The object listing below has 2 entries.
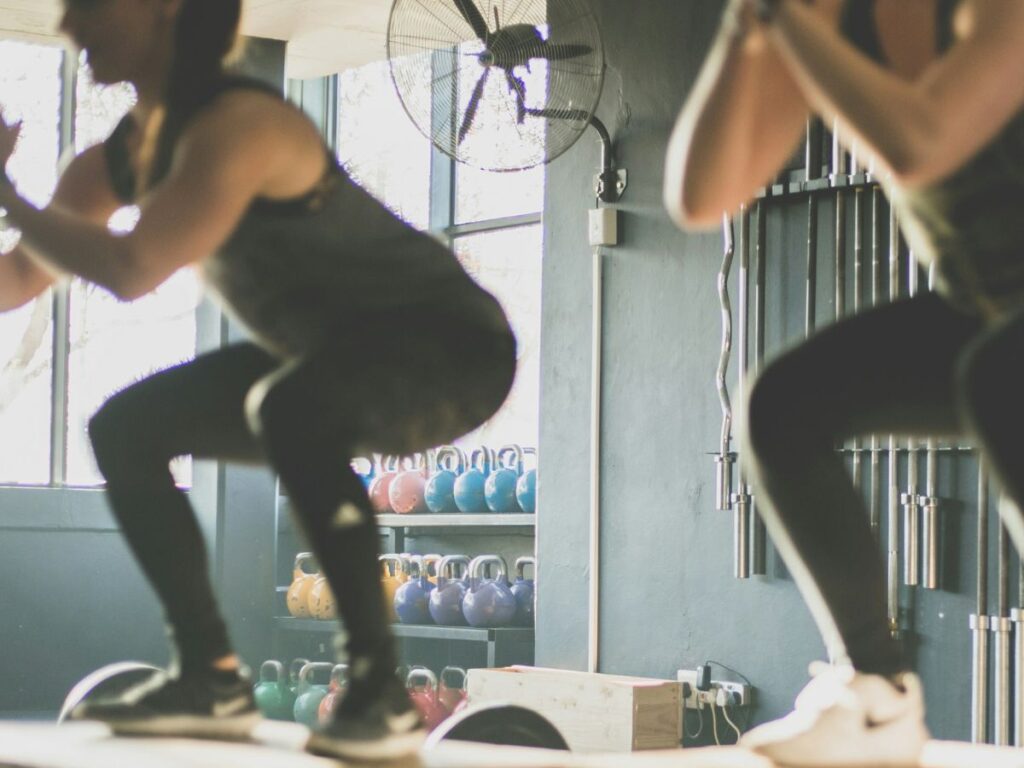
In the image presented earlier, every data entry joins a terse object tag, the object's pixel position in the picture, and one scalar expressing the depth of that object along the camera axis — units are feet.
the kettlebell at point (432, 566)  21.97
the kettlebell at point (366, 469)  24.14
